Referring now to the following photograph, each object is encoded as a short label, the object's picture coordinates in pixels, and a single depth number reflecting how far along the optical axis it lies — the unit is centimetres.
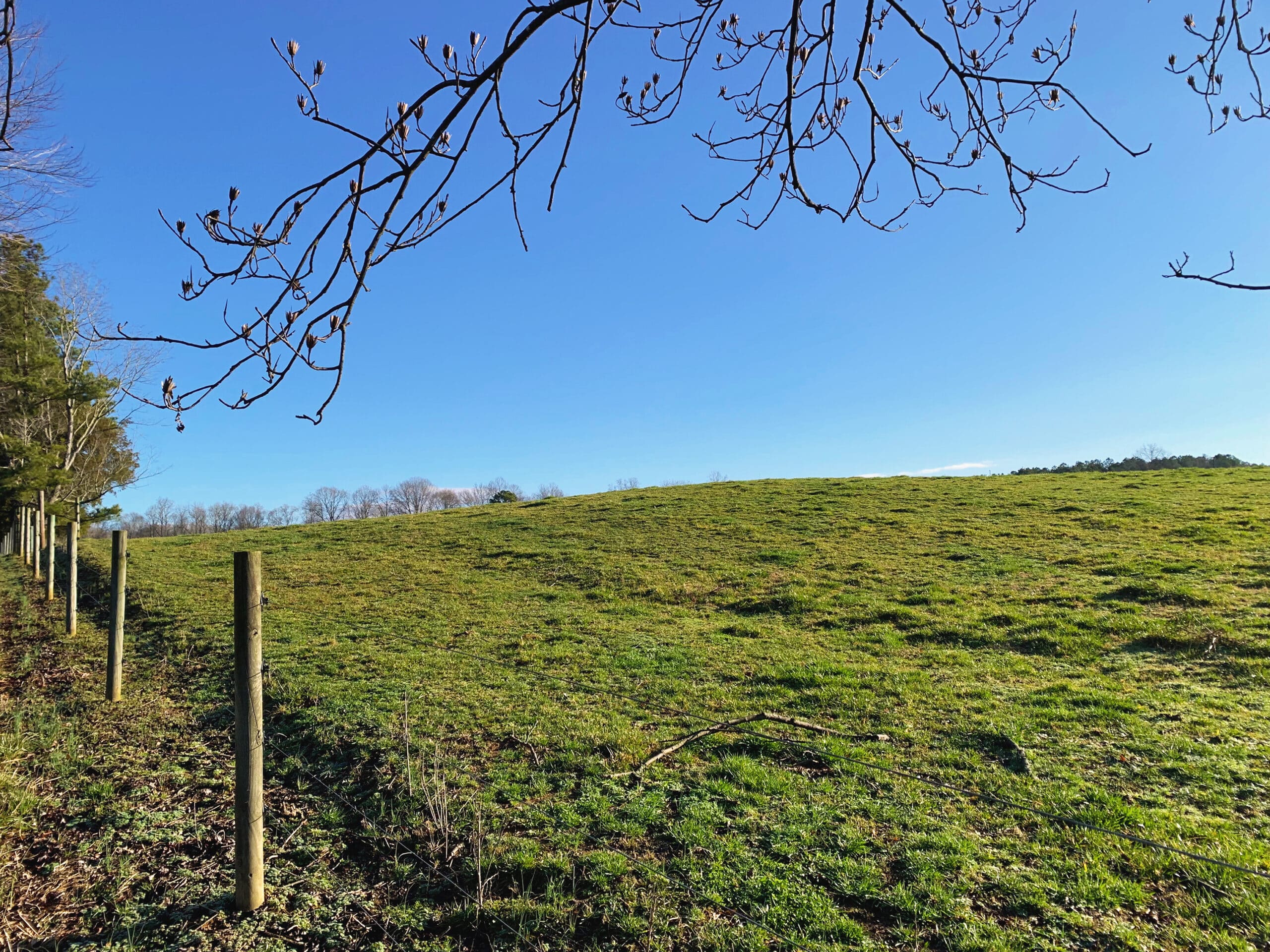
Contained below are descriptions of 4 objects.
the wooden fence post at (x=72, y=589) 1063
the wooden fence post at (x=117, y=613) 715
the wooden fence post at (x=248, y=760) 338
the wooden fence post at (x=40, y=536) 1814
